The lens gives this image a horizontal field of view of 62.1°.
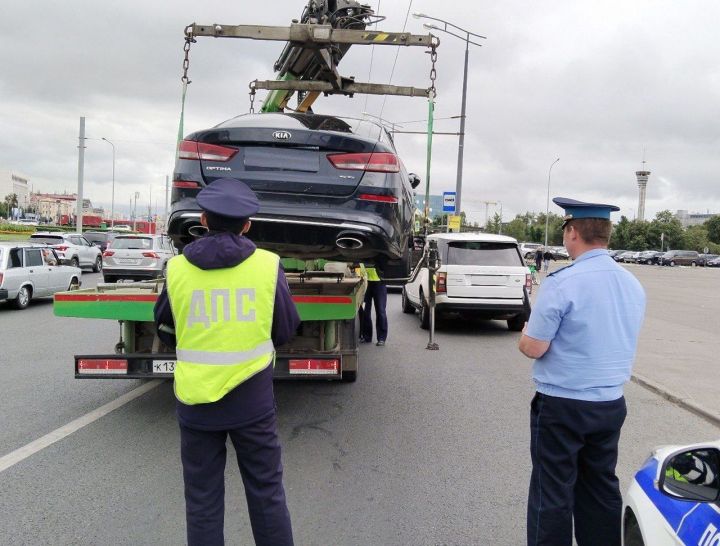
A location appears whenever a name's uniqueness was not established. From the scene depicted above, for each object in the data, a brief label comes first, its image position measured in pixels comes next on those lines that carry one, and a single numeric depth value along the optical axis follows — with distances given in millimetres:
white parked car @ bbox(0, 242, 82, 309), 13016
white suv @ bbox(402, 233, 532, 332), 10594
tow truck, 4680
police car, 1740
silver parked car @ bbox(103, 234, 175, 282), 18172
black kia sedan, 4441
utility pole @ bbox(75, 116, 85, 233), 33906
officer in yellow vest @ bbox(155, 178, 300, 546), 2582
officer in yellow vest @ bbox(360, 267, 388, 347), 9047
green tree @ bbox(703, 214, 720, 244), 91975
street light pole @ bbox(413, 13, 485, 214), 22078
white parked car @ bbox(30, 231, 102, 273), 23094
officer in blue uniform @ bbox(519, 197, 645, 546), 2627
